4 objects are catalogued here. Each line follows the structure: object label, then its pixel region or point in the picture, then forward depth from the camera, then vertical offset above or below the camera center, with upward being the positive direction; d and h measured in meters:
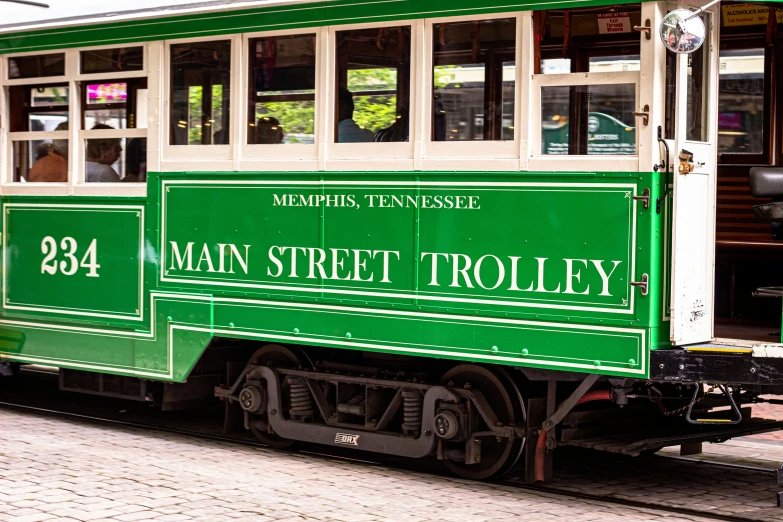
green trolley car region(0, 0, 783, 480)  13.33 -0.08
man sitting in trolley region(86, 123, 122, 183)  17.93 +0.34
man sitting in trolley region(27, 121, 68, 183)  18.59 +0.30
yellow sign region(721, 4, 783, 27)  15.67 +1.28
